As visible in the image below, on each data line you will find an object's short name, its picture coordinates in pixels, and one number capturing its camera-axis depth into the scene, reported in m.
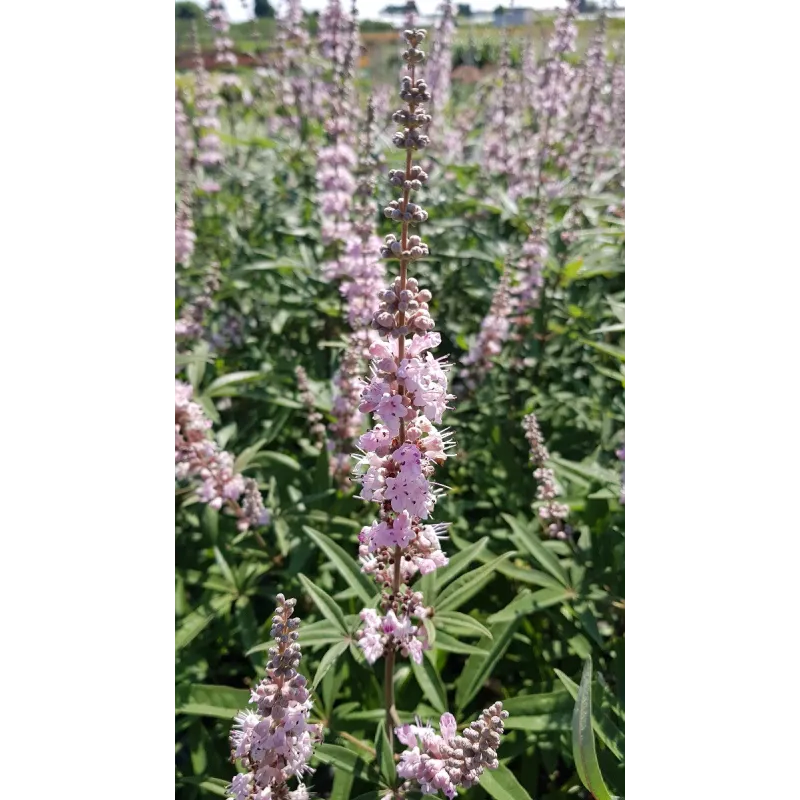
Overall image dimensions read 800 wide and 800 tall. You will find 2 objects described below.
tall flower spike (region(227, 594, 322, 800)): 0.21
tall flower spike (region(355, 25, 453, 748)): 0.21
